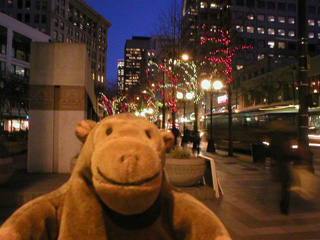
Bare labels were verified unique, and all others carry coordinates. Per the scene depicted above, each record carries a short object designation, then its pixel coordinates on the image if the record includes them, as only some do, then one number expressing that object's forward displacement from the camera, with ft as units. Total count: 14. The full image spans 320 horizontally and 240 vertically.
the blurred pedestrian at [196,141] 63.88
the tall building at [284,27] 229.45
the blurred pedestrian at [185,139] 78.10
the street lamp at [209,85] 53.73
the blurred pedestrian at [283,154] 19.13
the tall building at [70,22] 233.96
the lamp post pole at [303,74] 27.04
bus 63.12
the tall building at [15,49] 148.15
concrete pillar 28.40
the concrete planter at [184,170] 21.67
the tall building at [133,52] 585.71
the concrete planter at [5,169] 21.07
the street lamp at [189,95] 72.99
